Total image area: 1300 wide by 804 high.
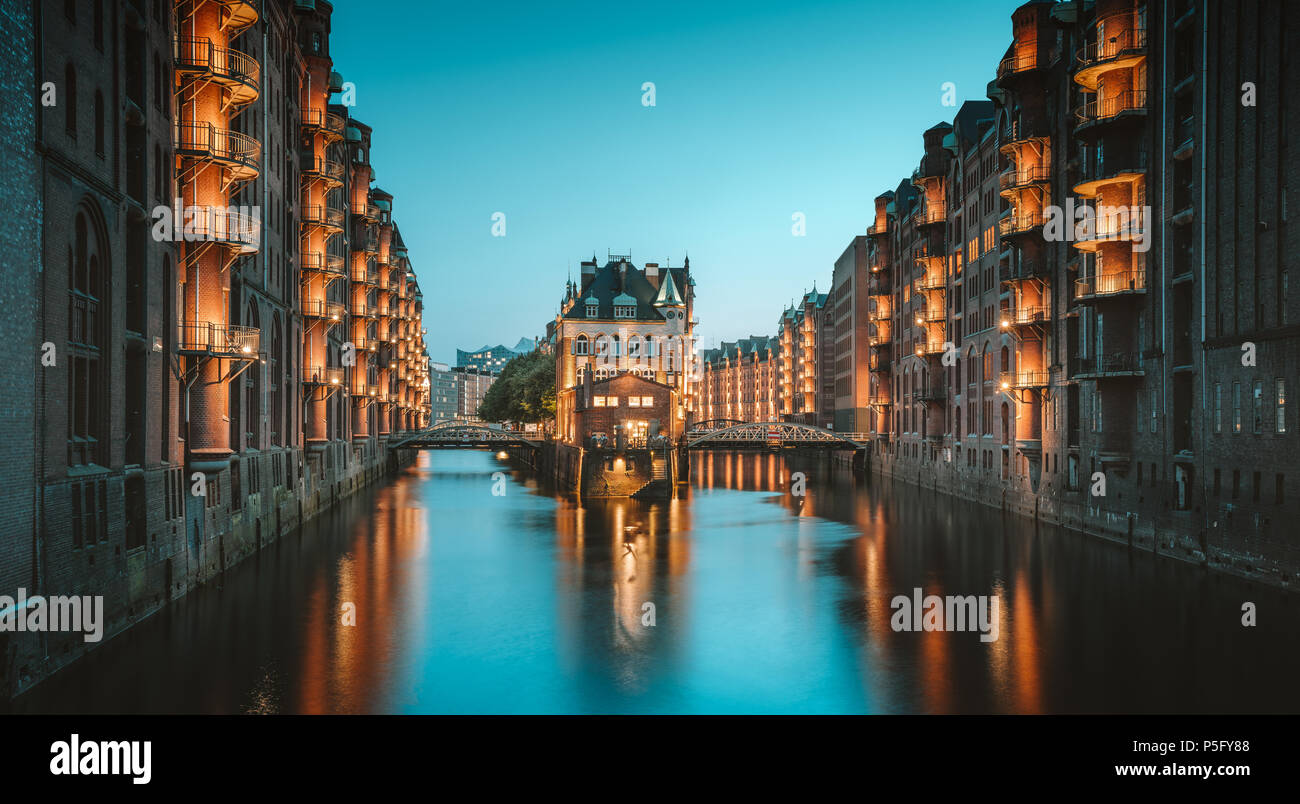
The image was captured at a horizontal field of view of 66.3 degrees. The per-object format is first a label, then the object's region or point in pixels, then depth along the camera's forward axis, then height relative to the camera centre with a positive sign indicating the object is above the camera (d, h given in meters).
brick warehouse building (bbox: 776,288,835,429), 129.91 +6.19
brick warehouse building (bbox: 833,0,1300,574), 30.22 +5.01
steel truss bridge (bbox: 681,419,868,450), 87.50 -2.86
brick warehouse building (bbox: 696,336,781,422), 172.62 +4.63
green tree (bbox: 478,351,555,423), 109.81 +2.08
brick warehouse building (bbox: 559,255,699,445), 96.12 +7.90
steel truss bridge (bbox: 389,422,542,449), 89.50 -2.64
